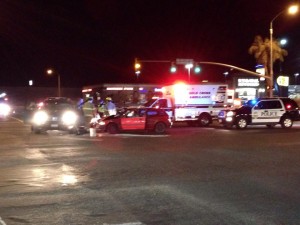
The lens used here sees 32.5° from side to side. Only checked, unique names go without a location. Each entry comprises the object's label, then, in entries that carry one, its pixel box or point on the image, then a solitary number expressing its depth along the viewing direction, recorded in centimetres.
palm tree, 5931
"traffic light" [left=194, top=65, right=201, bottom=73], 4604
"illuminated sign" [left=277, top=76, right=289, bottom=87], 5175
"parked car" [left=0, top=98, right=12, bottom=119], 4421
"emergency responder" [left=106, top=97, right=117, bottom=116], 2914
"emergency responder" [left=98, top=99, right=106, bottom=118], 2891
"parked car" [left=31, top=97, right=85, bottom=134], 2436
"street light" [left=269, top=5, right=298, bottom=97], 3603
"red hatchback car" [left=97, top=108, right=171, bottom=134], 2481
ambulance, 3098
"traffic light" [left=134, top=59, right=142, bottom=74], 4697
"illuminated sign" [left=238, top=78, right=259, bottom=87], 6968
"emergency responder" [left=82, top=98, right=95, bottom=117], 2641
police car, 2898
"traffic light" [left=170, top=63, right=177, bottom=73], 4810
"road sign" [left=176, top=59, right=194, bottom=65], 4472
